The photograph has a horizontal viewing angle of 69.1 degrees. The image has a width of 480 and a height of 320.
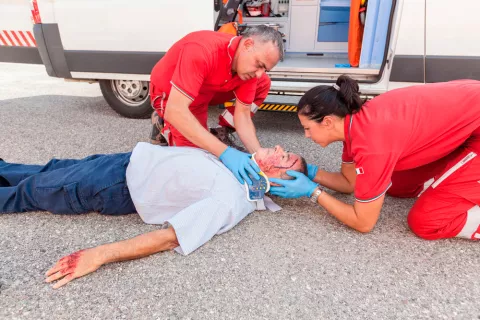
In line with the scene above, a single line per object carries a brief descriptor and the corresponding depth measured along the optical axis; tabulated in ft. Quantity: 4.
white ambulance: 9.97
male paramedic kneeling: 7.32
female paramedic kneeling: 5.87
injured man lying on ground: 5.95
